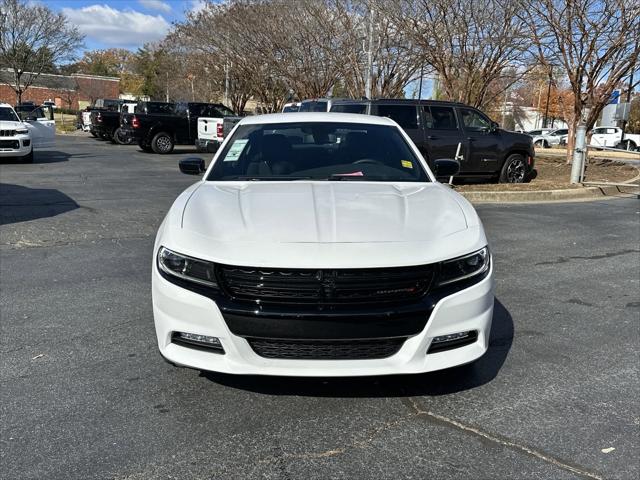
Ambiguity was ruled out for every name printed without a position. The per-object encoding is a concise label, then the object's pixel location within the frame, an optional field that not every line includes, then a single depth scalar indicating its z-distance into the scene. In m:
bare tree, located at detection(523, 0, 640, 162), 14.42
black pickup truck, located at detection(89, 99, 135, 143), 25.77
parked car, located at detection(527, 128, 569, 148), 40.35
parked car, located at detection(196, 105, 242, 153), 20.48
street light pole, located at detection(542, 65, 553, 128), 17.15
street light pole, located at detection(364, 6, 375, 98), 19.44
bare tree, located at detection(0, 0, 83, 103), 41.25
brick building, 66.78
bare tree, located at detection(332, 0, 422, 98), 19.65
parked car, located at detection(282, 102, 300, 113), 16.53
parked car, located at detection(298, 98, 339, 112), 13.49
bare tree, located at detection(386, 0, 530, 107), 15.91
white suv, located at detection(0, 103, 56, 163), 15.79
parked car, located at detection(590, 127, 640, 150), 36.22
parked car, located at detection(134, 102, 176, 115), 22.66
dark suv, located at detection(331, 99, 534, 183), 12.48
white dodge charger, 2.89
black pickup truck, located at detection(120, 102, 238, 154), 21.25
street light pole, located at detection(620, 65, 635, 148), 15.73
